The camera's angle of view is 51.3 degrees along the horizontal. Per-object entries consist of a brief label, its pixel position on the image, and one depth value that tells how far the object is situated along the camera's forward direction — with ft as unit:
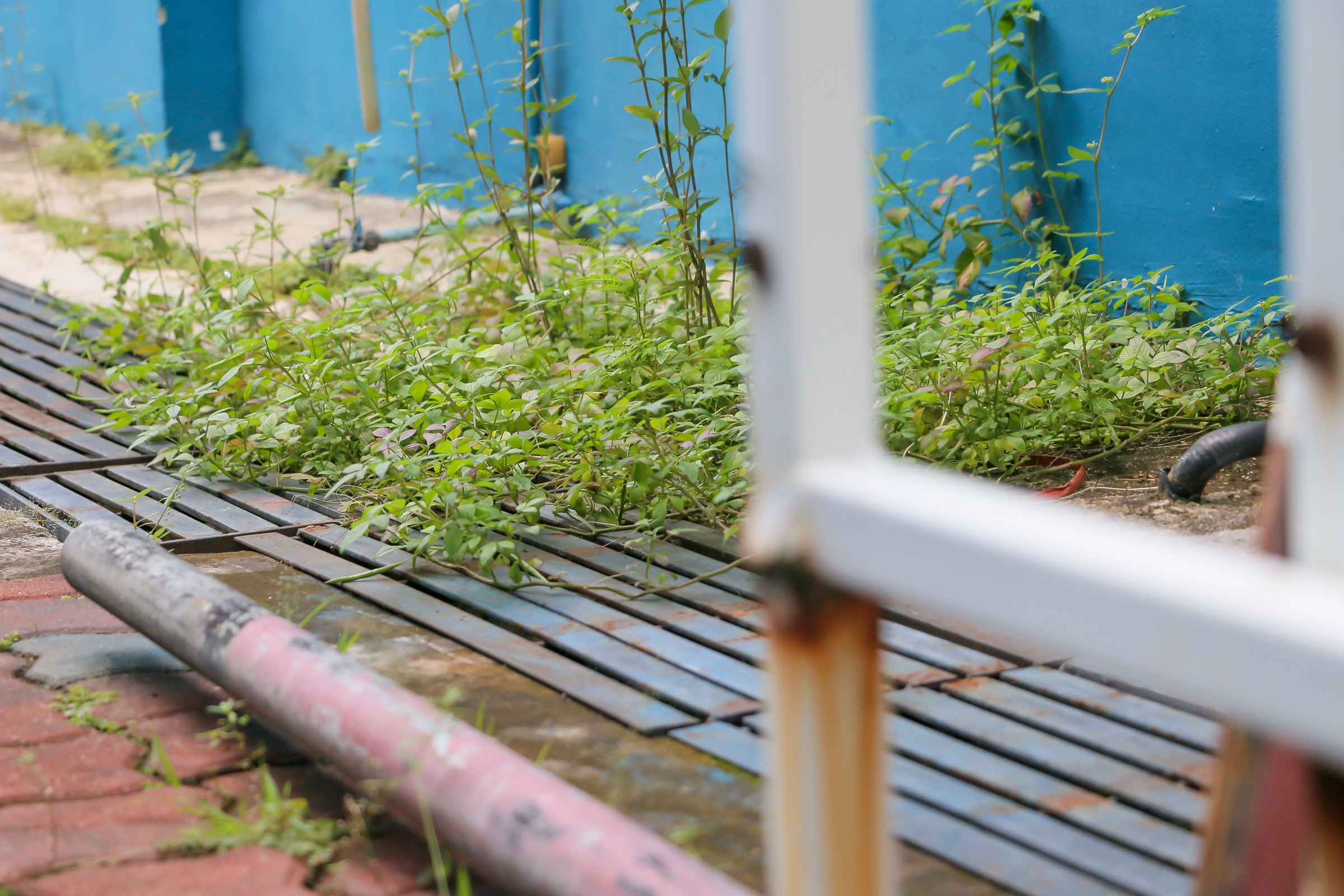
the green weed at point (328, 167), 25.36
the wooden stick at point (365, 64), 18.01
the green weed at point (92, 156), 29.40
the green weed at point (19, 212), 24.56
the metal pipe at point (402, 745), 4.25
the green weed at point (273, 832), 5.29
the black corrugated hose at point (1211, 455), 8.37
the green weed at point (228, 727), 6.18
